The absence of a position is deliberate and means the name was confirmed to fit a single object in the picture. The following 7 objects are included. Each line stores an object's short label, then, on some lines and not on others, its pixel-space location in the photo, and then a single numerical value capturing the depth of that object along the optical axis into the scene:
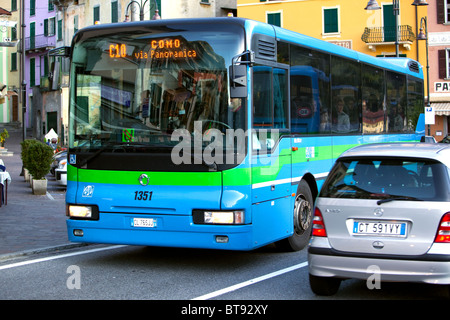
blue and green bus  8.91
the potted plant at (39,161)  21.52
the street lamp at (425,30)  46.73
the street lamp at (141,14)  21.82
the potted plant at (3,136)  46.34
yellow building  53.31
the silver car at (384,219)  6.77
